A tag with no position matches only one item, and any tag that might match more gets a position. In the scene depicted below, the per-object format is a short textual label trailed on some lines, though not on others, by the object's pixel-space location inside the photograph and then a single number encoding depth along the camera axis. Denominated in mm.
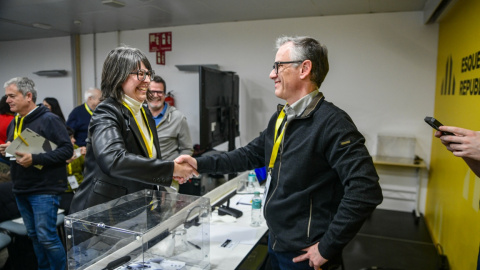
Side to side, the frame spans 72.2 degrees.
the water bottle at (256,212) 1935
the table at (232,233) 1508
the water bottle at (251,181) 2607
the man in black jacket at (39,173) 2373
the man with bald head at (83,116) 4328
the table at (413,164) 3844
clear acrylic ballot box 1200
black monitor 2820
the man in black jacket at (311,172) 1109
